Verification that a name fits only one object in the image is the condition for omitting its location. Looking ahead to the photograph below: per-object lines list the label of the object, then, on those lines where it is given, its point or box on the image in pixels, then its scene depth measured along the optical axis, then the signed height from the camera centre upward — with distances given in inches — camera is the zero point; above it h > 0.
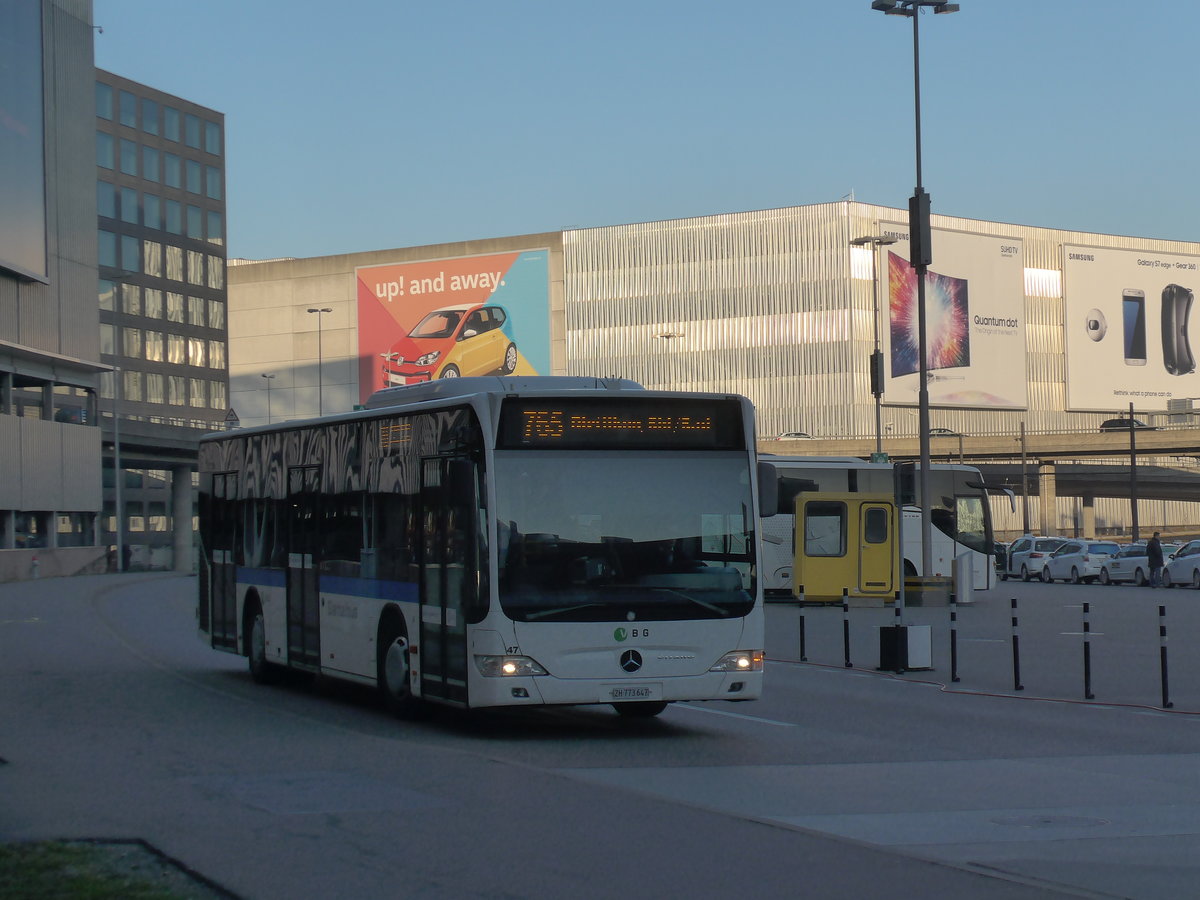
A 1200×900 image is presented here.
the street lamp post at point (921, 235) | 1114.7 +174.5
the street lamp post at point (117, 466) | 3183.8 +70.1
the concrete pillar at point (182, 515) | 3570.4 -32.8
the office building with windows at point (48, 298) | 2460.6 +336.1
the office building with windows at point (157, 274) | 4517.7 +654.7
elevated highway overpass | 3909.9 +78.9
